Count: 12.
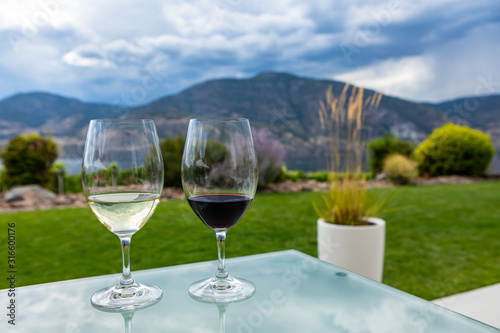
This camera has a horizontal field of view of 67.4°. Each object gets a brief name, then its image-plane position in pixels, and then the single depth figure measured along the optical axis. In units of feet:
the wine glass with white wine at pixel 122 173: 2.23
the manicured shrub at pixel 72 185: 25.44
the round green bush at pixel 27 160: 23.82
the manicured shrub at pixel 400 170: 29.17
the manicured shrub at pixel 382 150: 33.60
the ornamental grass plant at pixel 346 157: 8.73
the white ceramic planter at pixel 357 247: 8.44
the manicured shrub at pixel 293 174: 26.15
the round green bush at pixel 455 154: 33.73
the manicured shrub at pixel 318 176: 28.30
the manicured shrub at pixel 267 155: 22.95
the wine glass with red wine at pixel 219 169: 2.42
